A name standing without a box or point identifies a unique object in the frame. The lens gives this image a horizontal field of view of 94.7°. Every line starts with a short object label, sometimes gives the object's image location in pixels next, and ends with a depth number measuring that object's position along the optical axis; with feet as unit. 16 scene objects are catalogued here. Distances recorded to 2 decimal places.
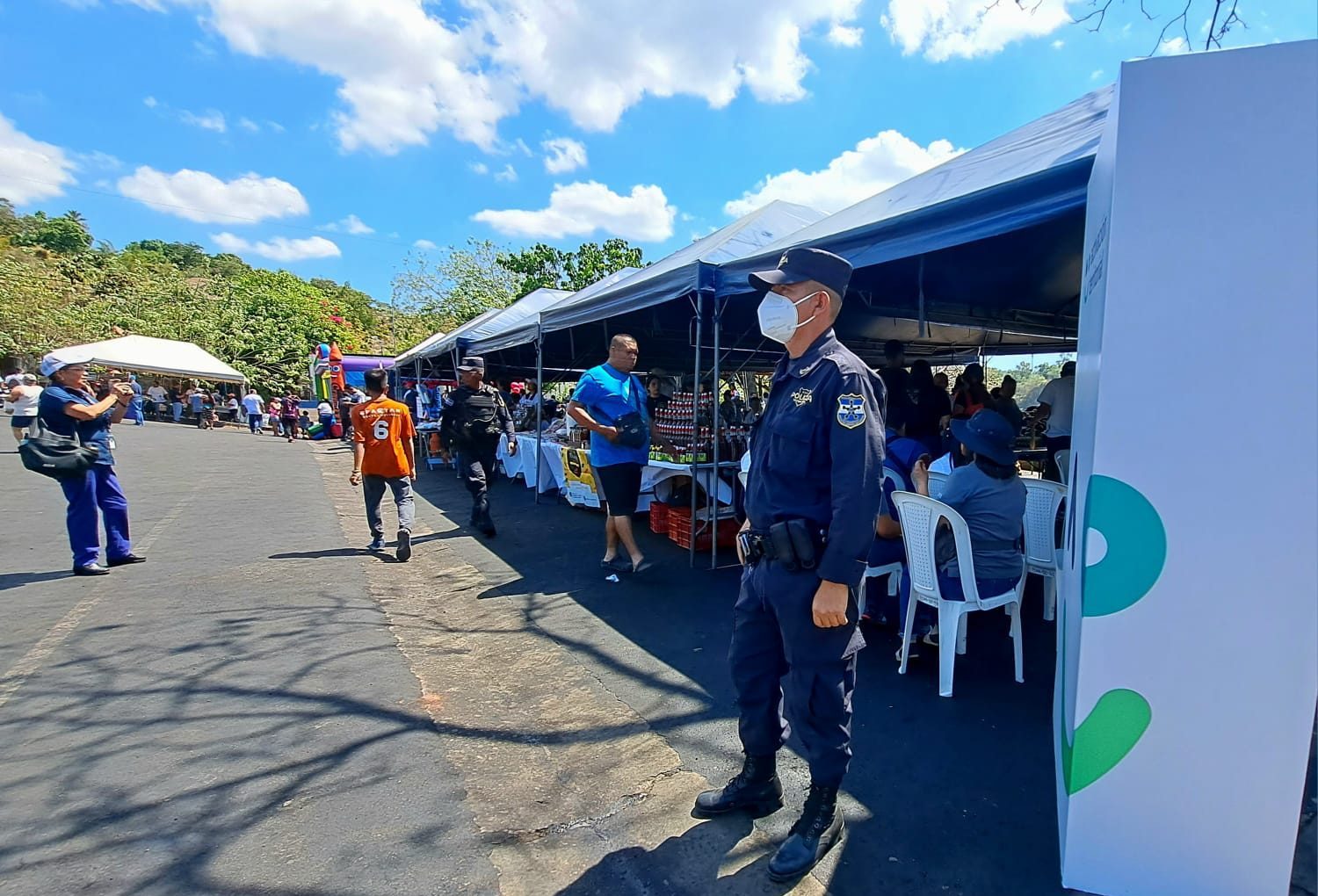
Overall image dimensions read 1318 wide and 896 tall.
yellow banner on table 22.89
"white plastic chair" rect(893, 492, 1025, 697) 9.58
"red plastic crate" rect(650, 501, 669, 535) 19.86
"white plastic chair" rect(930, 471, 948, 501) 12.38
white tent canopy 62.28
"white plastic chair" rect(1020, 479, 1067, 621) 11.85
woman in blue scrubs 14.33
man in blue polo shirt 15.40
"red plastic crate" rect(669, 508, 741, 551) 18.13
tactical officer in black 21.15
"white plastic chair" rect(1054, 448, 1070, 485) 15.78
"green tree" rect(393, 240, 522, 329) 99.76
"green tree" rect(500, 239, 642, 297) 94.48
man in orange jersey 17.58
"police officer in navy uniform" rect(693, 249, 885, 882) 5.65
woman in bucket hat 9.49
